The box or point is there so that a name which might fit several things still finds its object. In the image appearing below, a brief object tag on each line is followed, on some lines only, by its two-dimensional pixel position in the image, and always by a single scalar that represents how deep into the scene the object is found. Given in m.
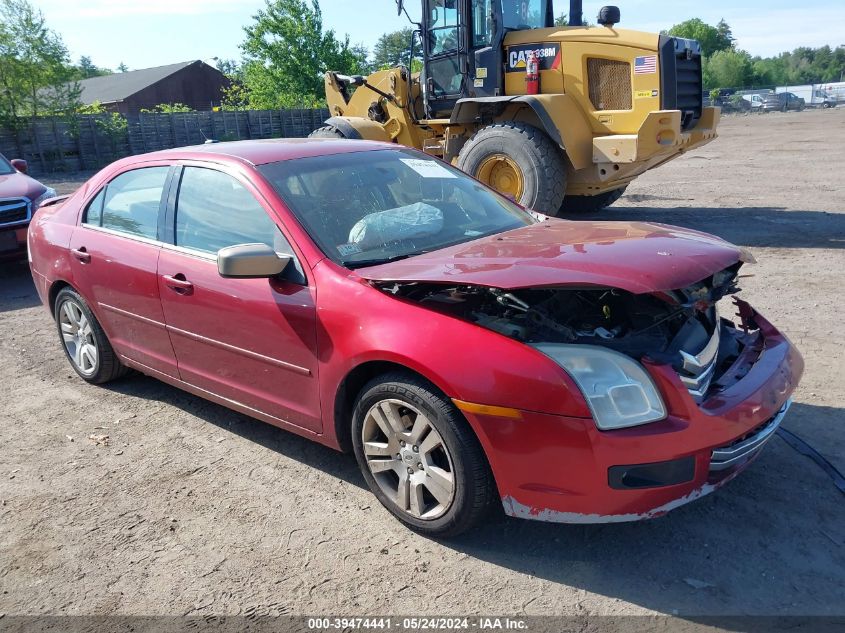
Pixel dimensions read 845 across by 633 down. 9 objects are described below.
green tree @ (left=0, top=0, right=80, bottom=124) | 27.38
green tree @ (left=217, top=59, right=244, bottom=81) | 112.38
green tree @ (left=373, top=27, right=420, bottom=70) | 69.57
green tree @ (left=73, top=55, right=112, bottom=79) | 101.94
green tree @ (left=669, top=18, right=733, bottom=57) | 106.31
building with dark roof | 49.22
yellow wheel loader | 8.54
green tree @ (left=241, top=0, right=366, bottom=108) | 44.62
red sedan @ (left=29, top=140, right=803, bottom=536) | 2.69
